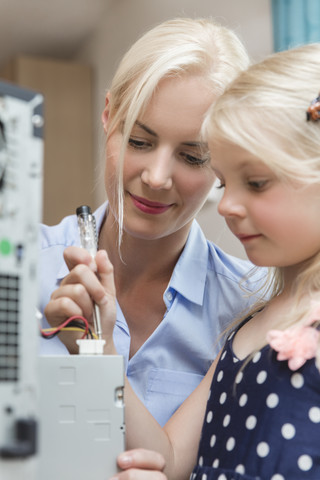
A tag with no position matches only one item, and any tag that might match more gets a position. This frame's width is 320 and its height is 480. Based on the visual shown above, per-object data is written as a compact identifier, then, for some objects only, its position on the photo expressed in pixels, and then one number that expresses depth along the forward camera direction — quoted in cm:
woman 104
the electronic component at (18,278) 47
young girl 77
